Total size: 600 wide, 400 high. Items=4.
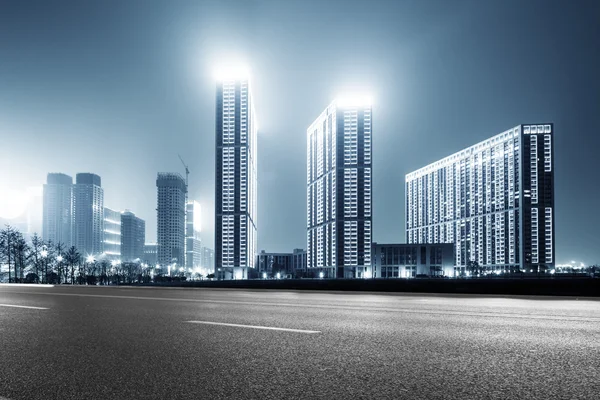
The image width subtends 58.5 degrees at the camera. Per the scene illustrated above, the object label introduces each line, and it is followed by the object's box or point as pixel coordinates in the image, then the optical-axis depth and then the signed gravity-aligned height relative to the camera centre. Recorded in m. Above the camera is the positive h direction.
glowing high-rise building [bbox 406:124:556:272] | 194.06 +12.19
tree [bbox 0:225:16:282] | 80.94 -1.57
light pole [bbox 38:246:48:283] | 87.94 -4.09
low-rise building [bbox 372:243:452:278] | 181.50 -9.79
